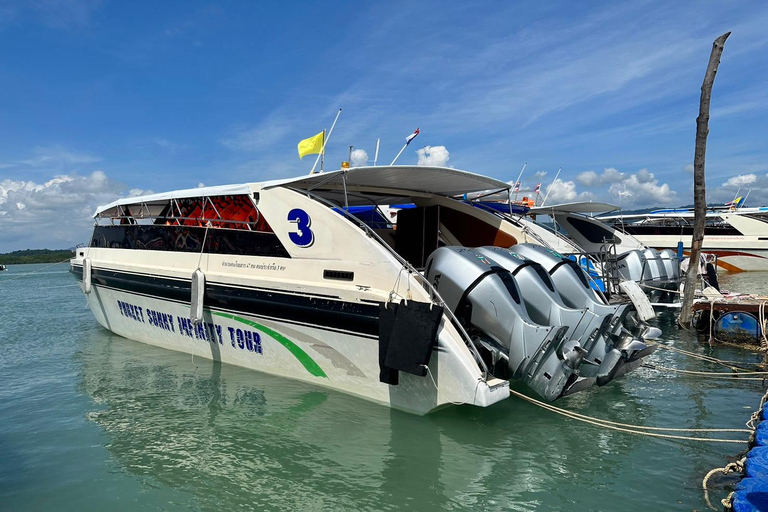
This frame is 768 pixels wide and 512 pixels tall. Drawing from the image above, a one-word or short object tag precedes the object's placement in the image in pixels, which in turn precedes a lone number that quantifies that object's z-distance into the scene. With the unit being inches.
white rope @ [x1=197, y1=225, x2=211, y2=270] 298.4
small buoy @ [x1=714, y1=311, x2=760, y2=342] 383.2
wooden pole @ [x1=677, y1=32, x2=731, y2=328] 408.5
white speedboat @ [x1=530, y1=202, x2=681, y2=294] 561.9
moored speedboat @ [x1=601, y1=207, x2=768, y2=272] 1062.4
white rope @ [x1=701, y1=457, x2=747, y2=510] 152.9
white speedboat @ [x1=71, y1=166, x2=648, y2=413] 202.5
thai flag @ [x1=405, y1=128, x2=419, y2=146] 333.7
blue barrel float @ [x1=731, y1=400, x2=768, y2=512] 130.6
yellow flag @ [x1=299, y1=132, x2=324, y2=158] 306.0
